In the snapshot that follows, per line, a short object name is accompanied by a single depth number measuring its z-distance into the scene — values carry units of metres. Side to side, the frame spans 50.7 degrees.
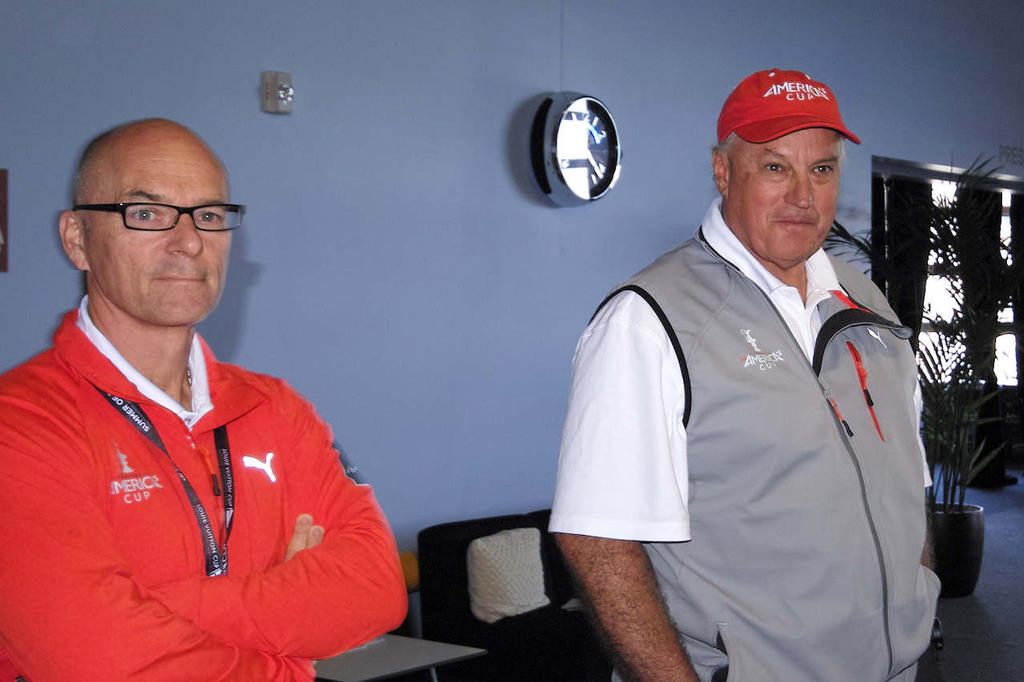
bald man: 1.40
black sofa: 3.89
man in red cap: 1.66
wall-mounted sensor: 3.72
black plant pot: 5.86
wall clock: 4.49
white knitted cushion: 3.97
